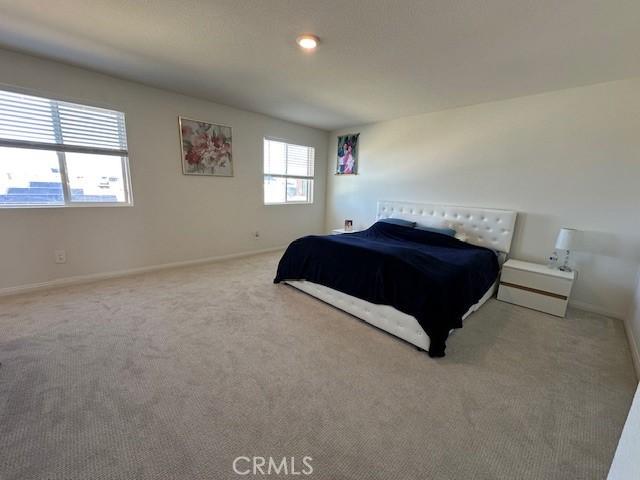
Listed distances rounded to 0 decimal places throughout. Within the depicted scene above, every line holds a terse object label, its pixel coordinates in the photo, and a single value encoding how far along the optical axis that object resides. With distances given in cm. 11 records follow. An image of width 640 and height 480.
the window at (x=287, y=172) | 474
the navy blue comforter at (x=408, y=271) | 200
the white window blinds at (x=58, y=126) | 257
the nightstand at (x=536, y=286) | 267
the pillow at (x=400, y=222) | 392
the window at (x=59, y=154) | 261
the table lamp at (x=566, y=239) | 271
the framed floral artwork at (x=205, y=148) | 366
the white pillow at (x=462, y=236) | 347
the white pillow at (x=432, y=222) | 381
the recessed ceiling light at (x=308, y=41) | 203
